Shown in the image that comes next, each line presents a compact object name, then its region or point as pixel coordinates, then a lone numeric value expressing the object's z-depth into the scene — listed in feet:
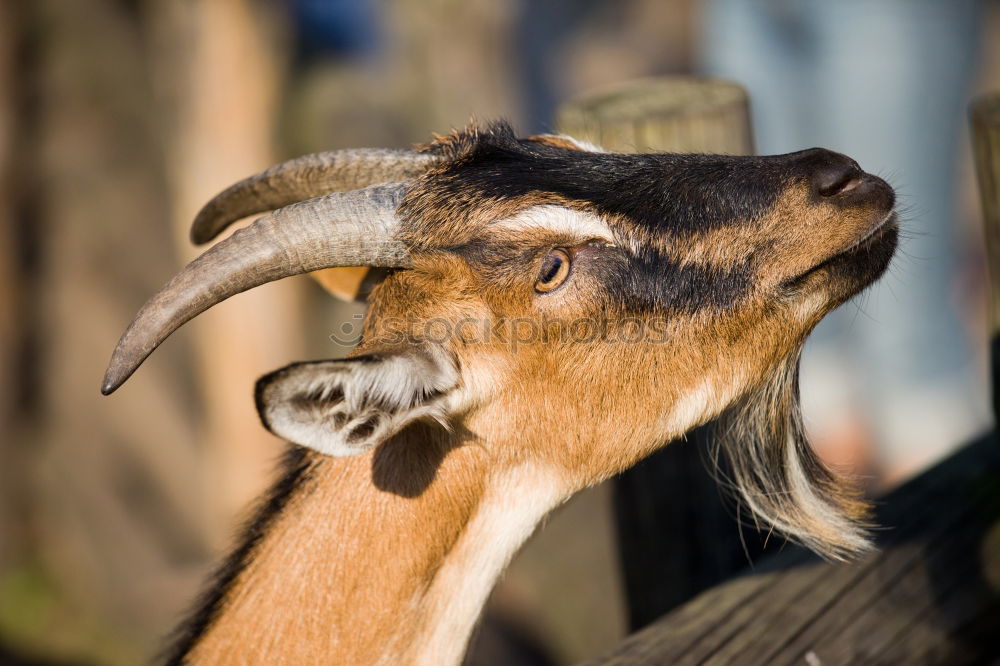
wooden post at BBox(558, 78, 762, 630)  25.61
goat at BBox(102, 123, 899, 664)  18.58
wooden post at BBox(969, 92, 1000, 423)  23.54
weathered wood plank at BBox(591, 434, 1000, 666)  19.85
